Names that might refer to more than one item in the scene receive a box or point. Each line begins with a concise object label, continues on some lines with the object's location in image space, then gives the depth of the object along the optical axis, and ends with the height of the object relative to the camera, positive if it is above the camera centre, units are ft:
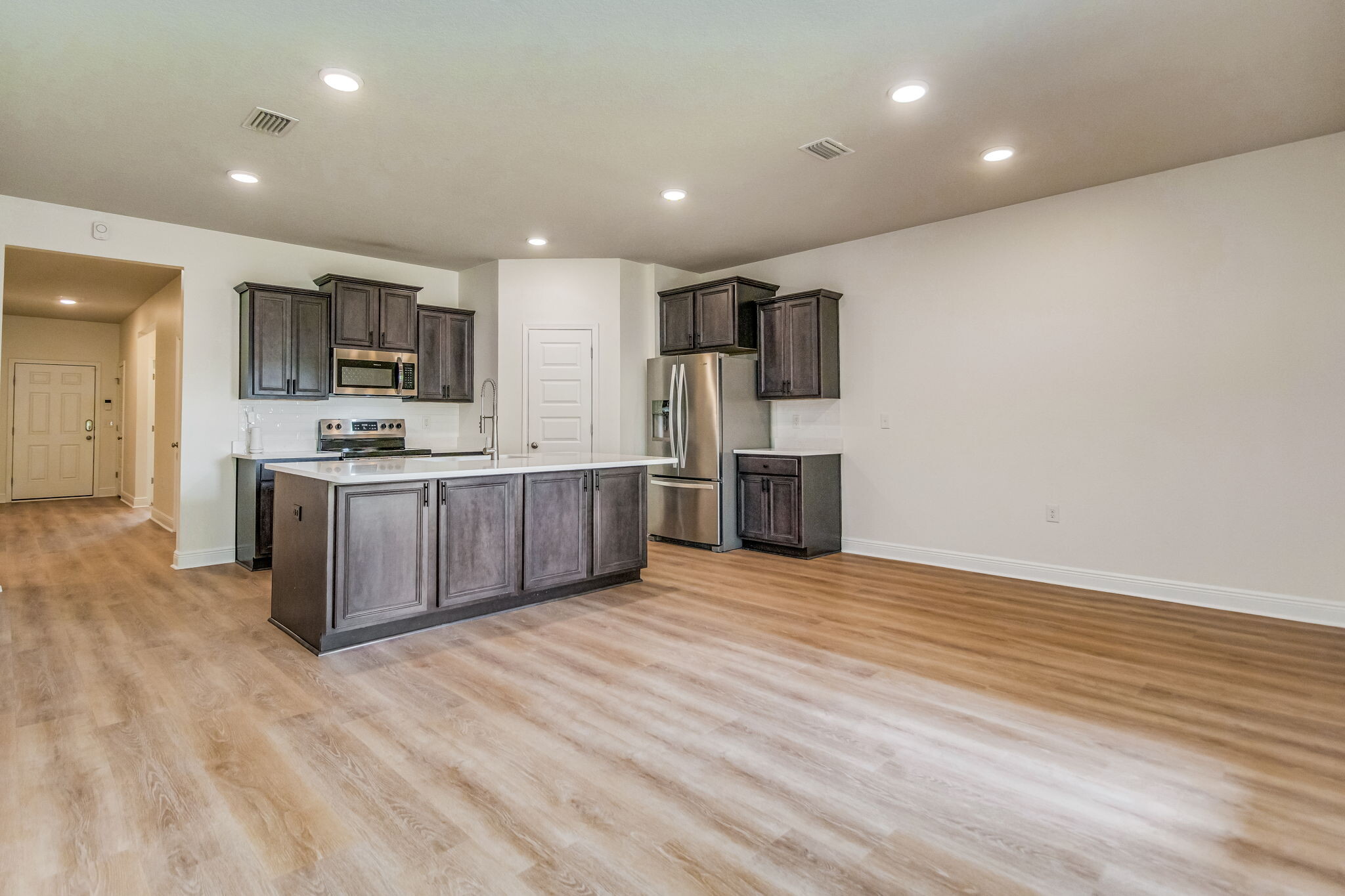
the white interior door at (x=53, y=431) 29.94 +1.31
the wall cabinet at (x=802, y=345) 18.24 +3.14
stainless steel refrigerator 18.83 +0.57
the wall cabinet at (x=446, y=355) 20.42 +3.20
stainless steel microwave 18.53 +2.43
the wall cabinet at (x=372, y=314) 18.33 +4.09
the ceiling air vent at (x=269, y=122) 10.87 +5.59
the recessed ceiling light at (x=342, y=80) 9.64 +5.54
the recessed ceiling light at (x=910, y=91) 9.93 +5.50
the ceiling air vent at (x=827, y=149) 11.94 +5.59
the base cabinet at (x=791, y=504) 17.71 -1.28
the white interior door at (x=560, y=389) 20.56 +2.11
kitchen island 10.46 -1.42
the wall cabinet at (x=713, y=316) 19.22 +4.18
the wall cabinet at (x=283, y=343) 17.13 +3.03
